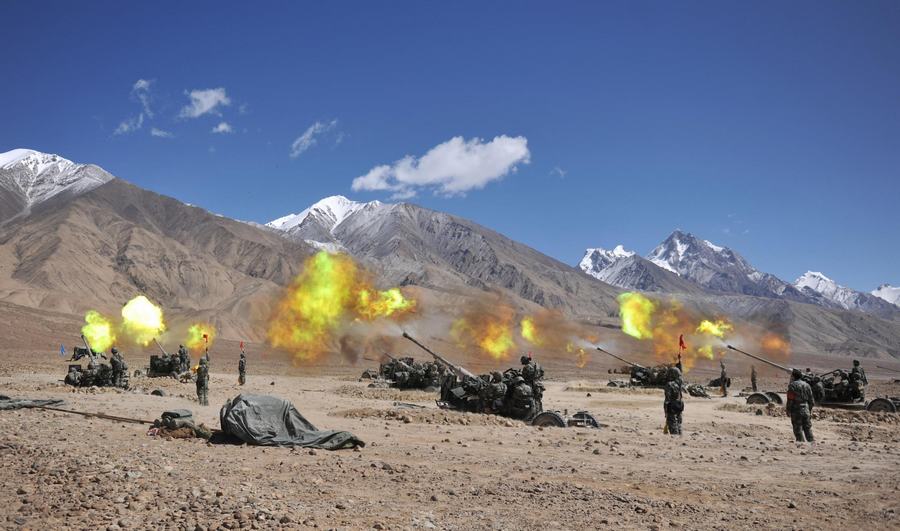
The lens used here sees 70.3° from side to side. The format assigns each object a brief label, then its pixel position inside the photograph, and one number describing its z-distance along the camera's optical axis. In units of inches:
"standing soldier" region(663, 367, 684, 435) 805.9
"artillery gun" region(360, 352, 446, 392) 1599.0
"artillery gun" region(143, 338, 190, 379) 1658.5
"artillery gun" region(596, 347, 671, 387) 1769.2
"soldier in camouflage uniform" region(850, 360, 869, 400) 1229.7
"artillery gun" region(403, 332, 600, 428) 895.6
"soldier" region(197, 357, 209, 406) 992.9
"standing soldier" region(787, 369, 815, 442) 759.1
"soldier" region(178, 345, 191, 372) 1680.6
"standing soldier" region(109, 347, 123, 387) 1242.6
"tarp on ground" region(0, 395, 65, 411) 785.6
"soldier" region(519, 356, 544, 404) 943.0
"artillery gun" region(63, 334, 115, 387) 1242.6
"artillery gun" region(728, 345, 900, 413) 1229.3
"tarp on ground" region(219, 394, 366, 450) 600.4
